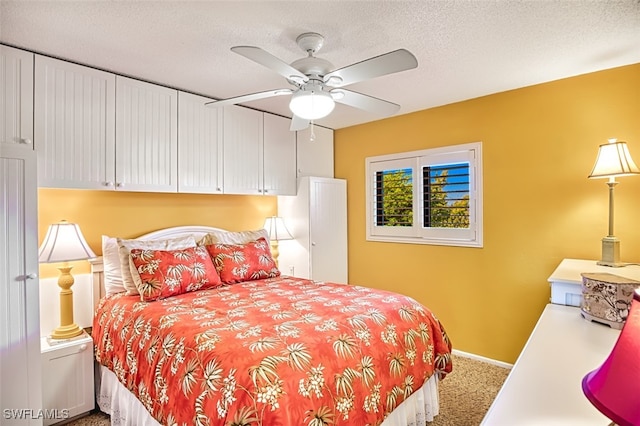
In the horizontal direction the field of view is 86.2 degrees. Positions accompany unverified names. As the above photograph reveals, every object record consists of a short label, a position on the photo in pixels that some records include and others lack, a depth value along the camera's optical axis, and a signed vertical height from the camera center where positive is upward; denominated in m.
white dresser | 0.97 -0.58
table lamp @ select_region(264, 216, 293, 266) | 3.78 -0.24
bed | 1.40 -0.70
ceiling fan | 1.70 +0.74
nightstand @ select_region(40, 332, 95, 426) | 2.21 -1.12
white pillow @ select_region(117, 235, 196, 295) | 2.47 -0.29
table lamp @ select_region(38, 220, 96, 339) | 2.27 -0.30
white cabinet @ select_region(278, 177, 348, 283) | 3.87 -0.25
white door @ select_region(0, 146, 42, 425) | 1.90 -0.44
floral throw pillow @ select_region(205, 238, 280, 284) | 2.83 -0.45
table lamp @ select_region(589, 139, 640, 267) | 2.26 +0.26
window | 3.32 +0.13
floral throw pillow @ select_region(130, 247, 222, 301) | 2.34 -0.45
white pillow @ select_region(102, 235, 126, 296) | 2.58 -0.45
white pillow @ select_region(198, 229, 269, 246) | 3.21 -0.27
